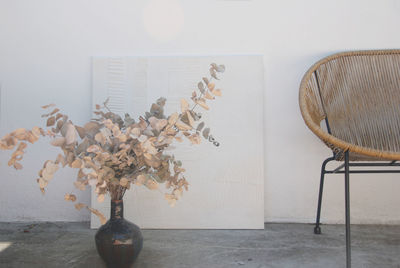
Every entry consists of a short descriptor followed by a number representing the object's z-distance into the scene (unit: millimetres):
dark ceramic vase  1316
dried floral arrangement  1139
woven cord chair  1800
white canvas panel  1897
